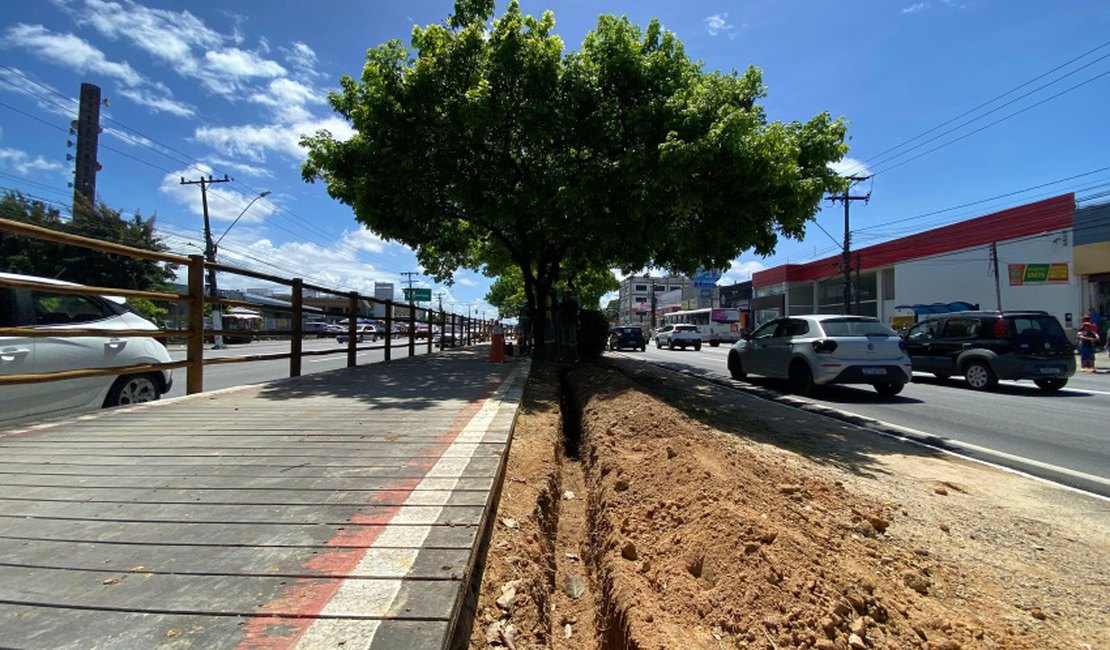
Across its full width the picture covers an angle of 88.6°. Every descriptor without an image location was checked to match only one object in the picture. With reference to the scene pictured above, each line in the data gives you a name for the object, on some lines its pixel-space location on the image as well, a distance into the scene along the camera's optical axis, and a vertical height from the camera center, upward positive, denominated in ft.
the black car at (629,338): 101.24 +0.14
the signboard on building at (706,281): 191.93 +19.75
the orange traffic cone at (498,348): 42.63 -0.76
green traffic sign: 254.27 +19.19
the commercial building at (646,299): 291.36 +24.04
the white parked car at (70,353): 15.76 -0.56
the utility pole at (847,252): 102.01 +15.89
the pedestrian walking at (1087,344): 52.80 -0.20
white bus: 142.51 +3.43
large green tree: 31.60 +12.57
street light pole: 99.25 +10.77
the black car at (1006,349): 36.04 -0.53
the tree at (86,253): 97.91 +14.64
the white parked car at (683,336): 111.55 +0.62
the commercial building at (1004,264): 85.35 +14.06
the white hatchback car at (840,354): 32.12 -0.82
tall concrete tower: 144.77 +49.58
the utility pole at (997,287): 96.02 +9.32
